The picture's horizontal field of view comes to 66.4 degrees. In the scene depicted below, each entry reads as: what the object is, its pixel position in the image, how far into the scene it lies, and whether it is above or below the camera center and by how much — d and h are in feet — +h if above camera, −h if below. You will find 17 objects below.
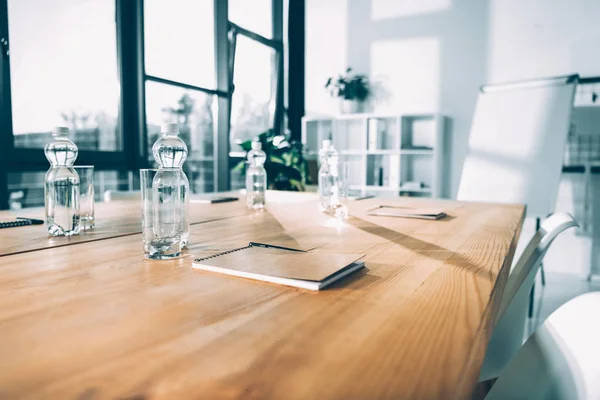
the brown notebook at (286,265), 2.09 -0.53
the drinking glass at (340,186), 4.94 -0.25
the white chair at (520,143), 10.89 +0.53
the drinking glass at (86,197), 3.56 -0.28
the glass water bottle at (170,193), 2.77 -0.19
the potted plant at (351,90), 15.48 +2.46
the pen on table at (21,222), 3.86 -0.53
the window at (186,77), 11.51 +2.32
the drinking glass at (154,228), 2.68 -0.40
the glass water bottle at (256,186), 5.54 -0.29
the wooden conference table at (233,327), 1.18 -0.56
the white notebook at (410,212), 4.89 -0.55
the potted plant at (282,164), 14.14 -0.04
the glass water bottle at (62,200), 3.36 -0.29
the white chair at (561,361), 1.81 -0.86
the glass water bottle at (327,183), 5.12 -0.24
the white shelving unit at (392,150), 14.29 +0.42
